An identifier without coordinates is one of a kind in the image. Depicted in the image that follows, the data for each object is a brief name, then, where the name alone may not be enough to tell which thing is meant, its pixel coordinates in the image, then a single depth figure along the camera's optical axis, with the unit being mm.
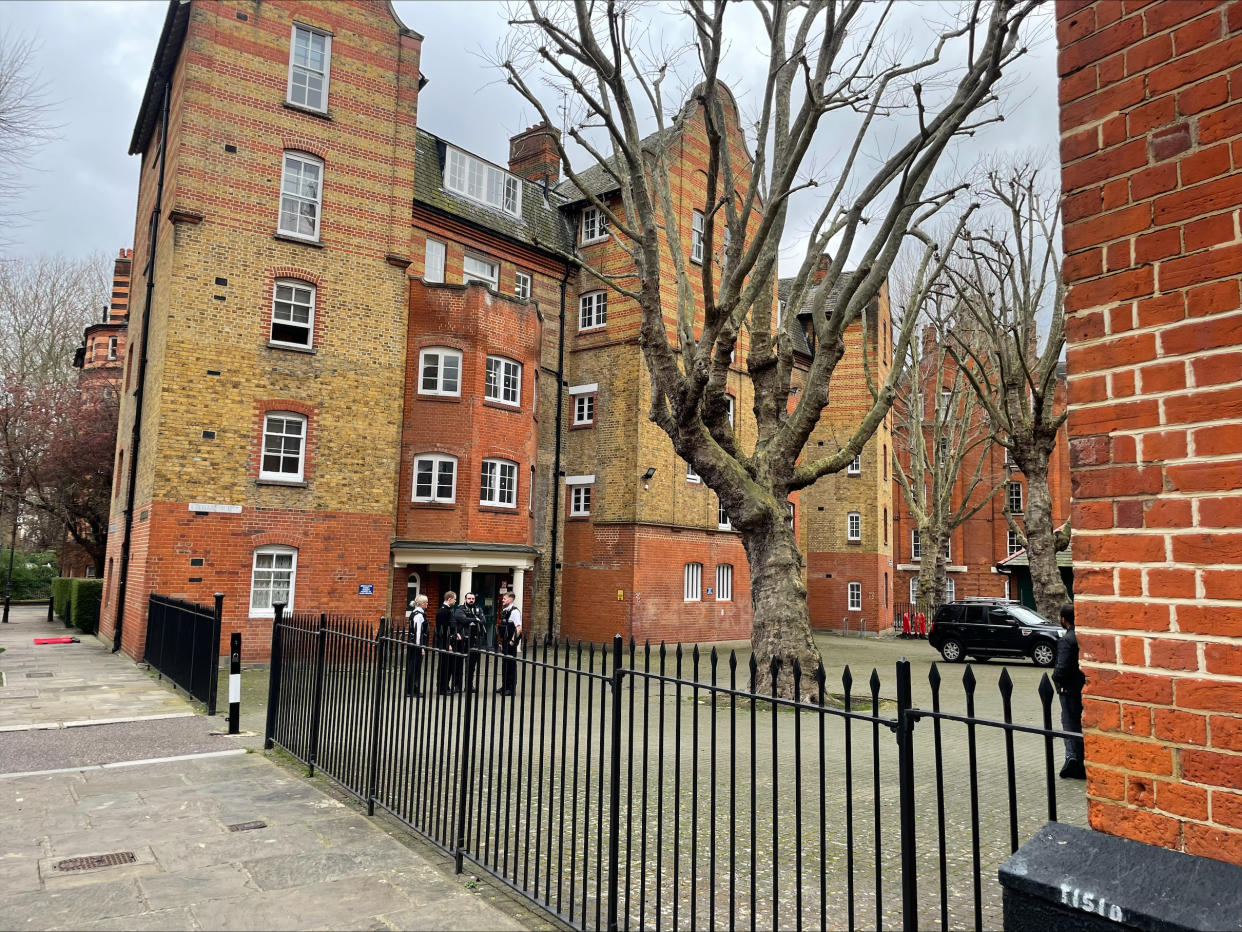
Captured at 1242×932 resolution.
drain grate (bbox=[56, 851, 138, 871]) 5312
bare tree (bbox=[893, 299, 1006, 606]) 29812
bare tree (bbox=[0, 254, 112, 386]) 37062
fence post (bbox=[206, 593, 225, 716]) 10539
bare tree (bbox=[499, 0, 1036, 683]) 10594
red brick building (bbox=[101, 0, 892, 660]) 17281
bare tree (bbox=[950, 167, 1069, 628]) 18797
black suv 21906
